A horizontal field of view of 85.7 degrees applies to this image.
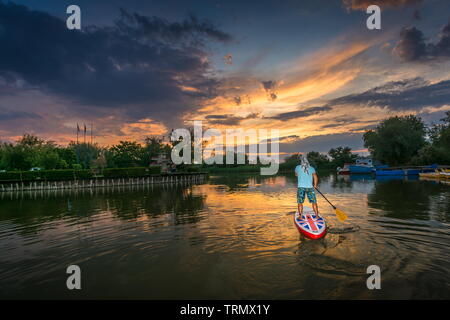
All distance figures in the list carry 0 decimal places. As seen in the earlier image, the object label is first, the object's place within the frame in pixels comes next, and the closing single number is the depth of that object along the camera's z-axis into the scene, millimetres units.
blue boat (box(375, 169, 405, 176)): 41562
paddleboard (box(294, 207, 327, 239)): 7448
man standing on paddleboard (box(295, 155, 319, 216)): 8680
